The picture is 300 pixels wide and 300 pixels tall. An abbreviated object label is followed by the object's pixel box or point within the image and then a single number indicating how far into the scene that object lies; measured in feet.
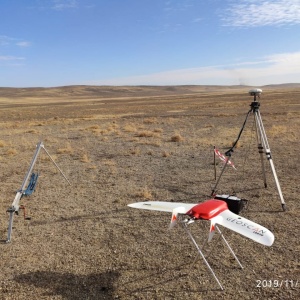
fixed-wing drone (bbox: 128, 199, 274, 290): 13.07
